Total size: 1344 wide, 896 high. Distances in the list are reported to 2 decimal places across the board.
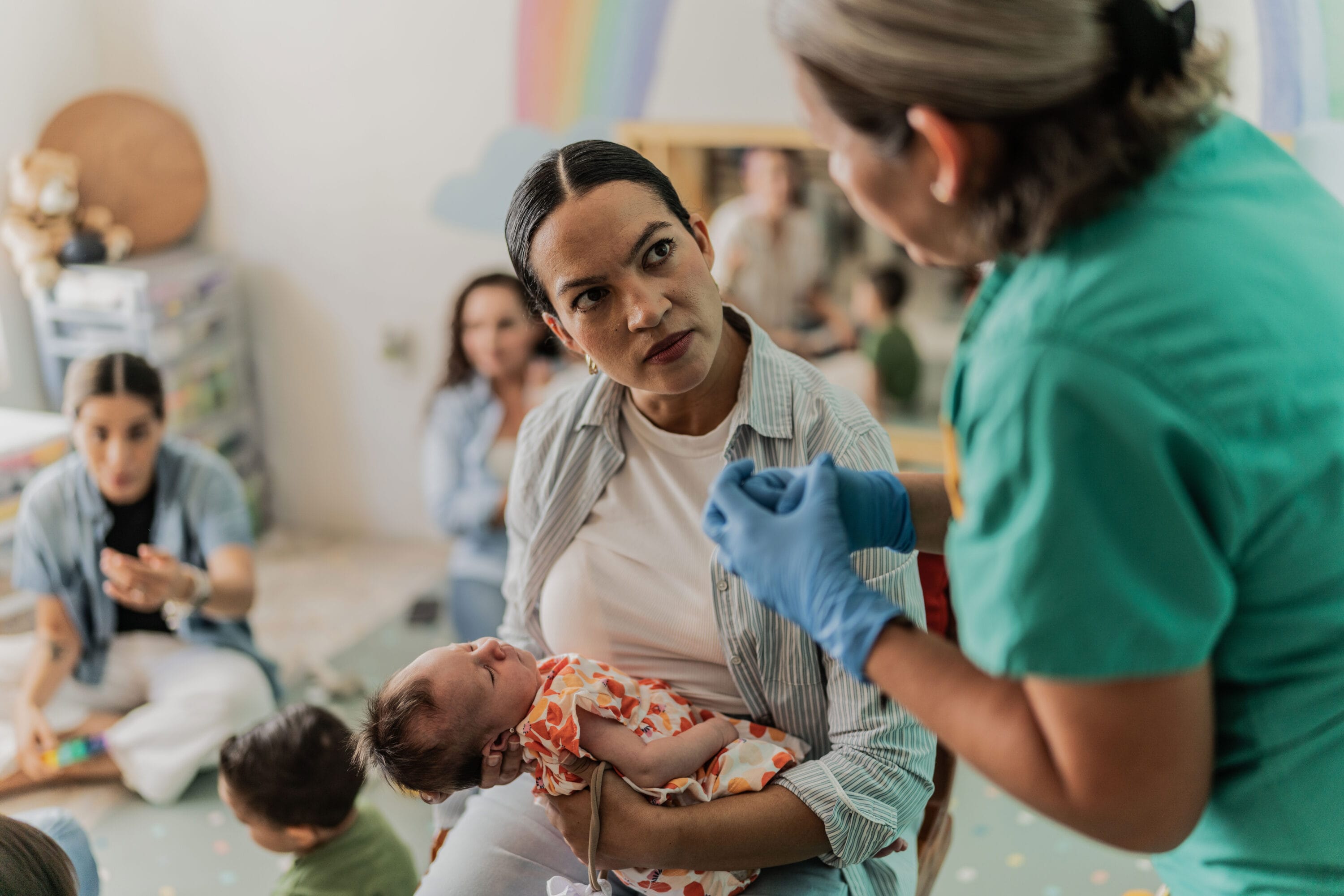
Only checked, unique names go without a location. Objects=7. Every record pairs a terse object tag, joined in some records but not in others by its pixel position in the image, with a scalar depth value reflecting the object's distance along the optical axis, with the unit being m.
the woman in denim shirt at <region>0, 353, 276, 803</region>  2.39
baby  1.34
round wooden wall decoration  3.51
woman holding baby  1.32
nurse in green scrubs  0.74
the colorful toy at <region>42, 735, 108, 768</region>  2.45
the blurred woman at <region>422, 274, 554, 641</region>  2.80
